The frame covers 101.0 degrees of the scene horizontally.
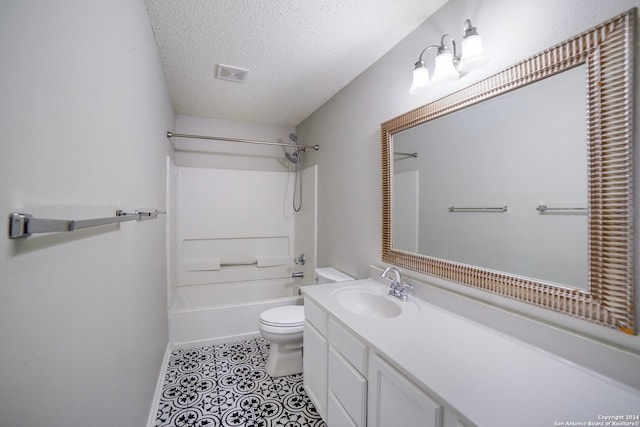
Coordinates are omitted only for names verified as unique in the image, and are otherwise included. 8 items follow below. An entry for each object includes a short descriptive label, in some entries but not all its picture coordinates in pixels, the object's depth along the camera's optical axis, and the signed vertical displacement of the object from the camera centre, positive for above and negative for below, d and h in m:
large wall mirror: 0.81 +0.13
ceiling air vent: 2.01 +1.10
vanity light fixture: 1.13 +0.71
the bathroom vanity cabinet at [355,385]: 0.84 -0.71
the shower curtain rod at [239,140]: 2.36 +0.72
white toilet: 1.98 -0.95
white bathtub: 2.42 -1.01
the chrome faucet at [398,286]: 1.50 -0.44
